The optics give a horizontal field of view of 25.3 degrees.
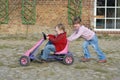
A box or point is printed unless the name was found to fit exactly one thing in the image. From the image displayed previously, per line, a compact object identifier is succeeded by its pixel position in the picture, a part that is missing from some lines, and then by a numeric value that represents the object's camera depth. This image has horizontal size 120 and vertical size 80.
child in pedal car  6.25
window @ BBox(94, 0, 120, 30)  10.43
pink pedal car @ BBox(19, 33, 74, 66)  6.17
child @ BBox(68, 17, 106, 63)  6.40
